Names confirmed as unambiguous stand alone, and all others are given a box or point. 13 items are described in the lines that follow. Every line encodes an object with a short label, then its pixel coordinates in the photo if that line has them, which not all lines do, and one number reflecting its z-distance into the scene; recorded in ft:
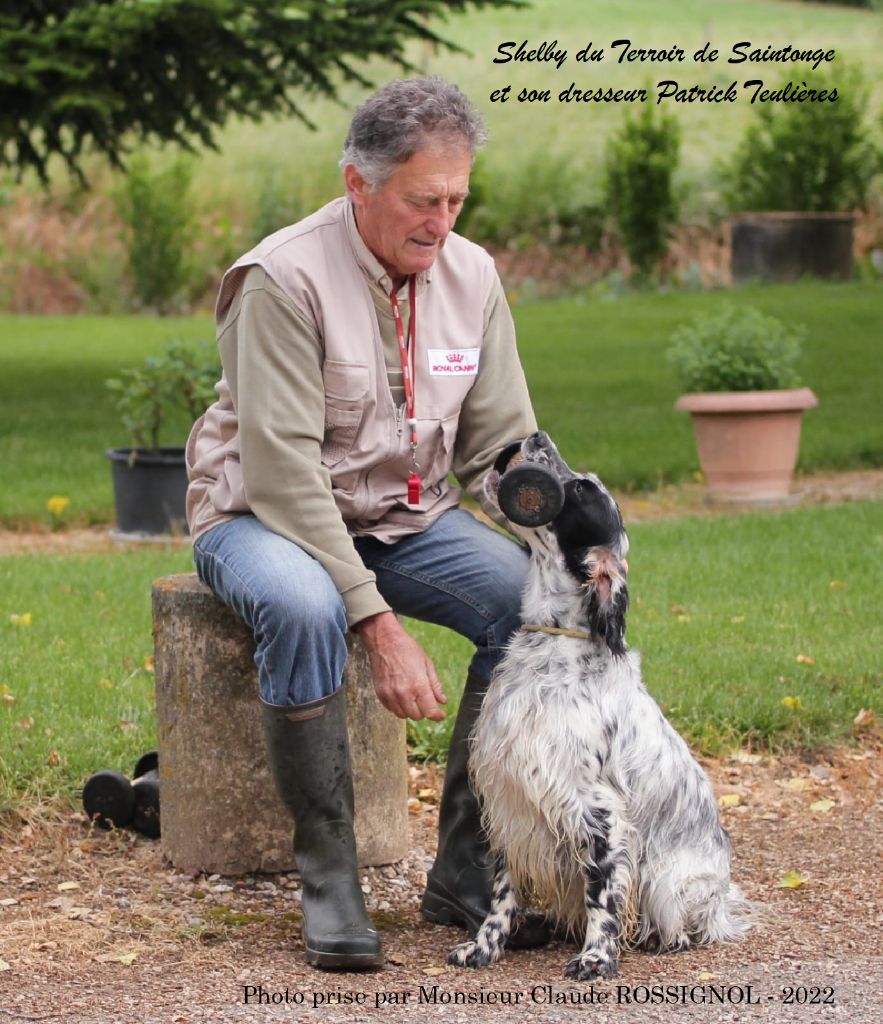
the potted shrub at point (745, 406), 61.62
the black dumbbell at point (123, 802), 28.04
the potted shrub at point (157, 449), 55.26
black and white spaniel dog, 22.40
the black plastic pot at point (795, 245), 135.54
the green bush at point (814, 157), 141.38
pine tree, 68.49
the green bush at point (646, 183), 143.43
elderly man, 22.77
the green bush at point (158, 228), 151.64
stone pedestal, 25.86
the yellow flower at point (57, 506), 59.57
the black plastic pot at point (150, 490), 54.95
